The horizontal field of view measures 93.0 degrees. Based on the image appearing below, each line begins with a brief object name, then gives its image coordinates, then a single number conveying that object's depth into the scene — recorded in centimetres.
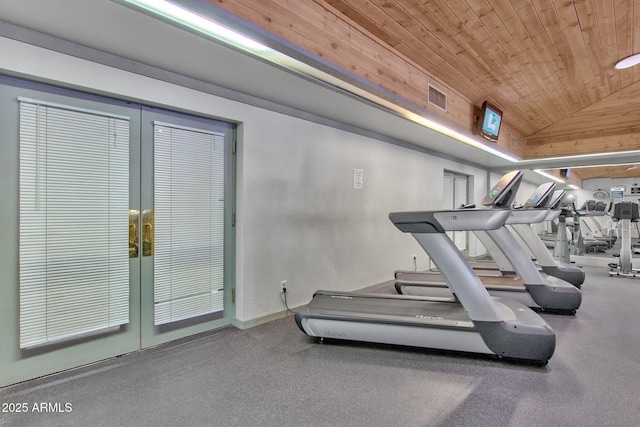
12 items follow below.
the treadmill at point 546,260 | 419
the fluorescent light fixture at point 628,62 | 329
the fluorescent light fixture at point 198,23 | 155
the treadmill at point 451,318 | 219
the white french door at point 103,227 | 199
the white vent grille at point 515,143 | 561
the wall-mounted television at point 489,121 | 425
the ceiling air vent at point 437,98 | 352
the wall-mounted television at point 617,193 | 714
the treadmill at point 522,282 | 341
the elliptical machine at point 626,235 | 524
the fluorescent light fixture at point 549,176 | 748
